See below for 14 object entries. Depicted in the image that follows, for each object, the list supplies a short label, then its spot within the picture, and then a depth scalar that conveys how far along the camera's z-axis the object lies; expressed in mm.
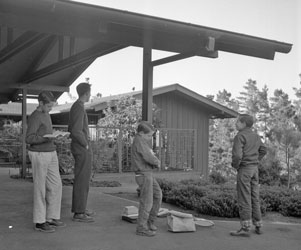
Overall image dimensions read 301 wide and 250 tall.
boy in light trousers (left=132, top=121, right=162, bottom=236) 4949
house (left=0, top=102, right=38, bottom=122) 22719
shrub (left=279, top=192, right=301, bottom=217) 6882
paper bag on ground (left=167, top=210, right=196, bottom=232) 5173
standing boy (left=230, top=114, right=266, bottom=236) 5168
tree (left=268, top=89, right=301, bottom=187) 18672
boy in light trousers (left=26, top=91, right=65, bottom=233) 4922
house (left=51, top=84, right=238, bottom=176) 15581
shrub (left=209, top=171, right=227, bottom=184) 11873
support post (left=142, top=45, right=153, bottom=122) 6996
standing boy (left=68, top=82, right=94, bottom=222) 5406
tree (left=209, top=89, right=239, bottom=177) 38562
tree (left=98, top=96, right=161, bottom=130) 15508
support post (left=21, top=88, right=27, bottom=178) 11109
